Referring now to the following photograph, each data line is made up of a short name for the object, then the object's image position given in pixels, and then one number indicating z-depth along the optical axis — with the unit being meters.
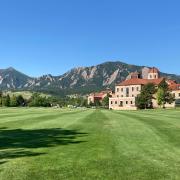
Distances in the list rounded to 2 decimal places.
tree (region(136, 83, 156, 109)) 85.96
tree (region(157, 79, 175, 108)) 78.90
